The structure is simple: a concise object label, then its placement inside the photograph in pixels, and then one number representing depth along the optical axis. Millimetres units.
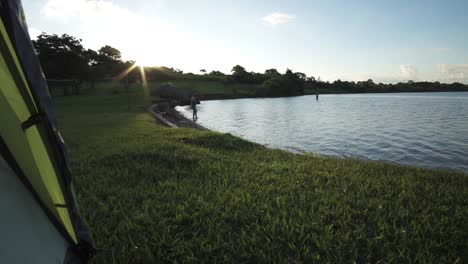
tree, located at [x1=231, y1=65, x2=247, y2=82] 108688
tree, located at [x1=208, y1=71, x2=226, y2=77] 128250
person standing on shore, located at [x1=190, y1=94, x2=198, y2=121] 25444
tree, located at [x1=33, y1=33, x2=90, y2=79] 42094
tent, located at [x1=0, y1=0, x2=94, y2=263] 2129
